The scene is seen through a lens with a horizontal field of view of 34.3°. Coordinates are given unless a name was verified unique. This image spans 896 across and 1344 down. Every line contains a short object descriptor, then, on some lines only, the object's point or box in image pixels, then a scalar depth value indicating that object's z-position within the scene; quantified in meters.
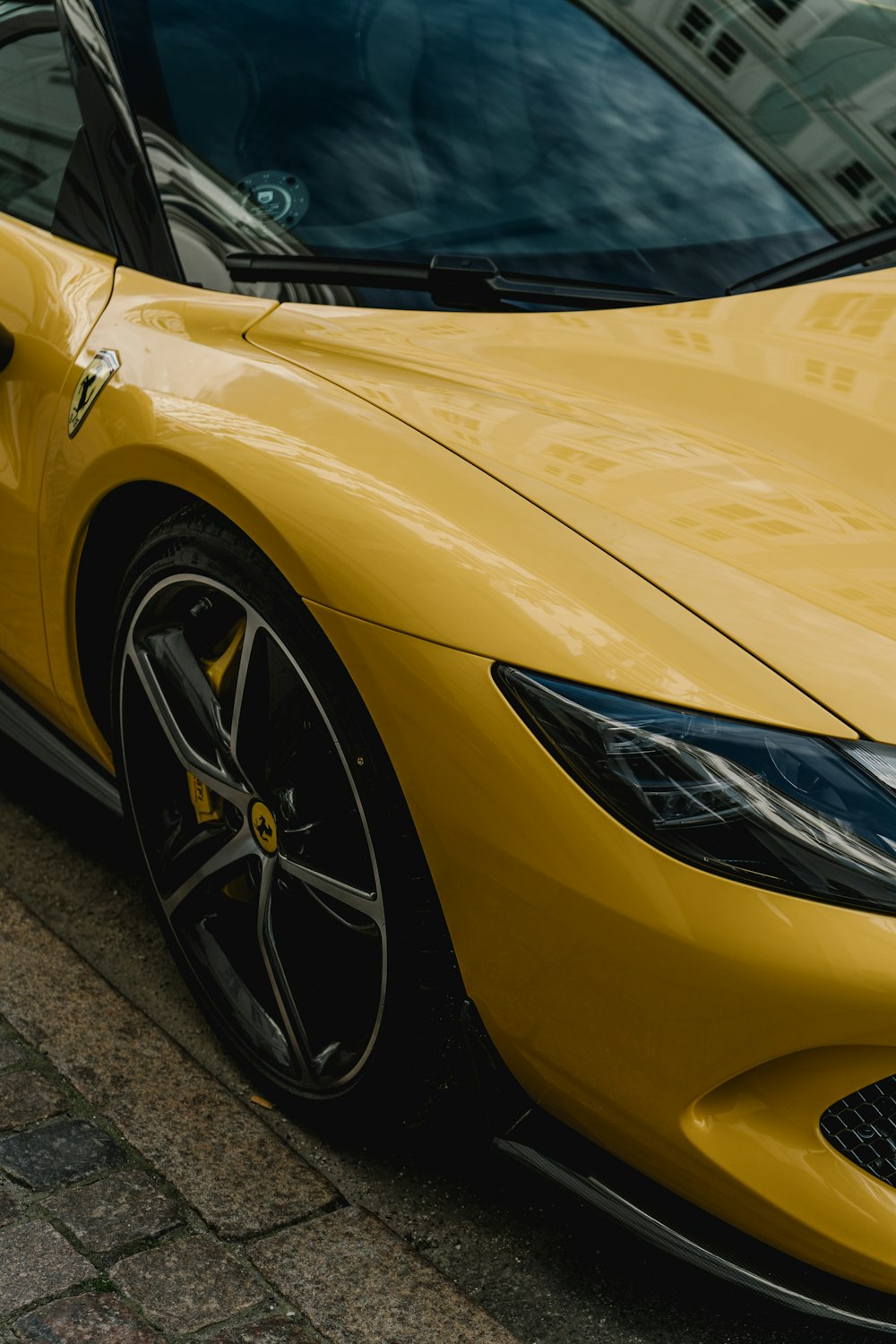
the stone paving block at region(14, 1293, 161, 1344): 1.64
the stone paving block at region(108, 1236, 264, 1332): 1.71
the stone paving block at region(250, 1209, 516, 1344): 1.75
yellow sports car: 1.49
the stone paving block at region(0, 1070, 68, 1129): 2.05
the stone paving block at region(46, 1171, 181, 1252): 1.83
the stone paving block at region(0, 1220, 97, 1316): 1.71
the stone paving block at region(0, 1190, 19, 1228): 1.84
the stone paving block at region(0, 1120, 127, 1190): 1.94
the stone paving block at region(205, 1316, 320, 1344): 1.69
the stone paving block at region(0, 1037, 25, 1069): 2.20
